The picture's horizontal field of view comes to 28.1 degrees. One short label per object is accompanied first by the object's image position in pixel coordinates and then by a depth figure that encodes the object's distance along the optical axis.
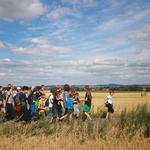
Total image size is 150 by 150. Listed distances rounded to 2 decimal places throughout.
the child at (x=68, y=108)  12.32
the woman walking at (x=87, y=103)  13.05
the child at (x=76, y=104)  13.18
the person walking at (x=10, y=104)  13.54
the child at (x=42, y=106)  13.54
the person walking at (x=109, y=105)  13.79
